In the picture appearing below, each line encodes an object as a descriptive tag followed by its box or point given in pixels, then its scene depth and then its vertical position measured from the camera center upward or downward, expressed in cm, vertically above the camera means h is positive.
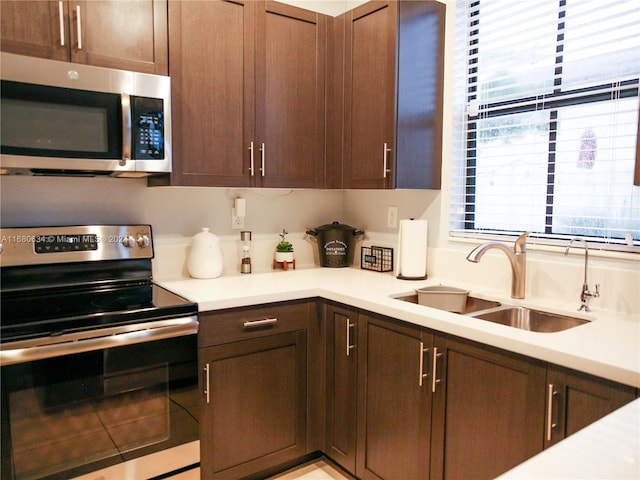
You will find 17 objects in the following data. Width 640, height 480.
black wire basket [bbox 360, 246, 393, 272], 272 -33
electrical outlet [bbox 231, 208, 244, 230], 267 -12
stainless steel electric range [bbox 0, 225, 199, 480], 161 -57
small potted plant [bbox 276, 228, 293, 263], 278 -30
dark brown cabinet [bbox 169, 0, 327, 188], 218 +50
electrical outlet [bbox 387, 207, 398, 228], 277 -10
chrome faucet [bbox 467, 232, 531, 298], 205 -25
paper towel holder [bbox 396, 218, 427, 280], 246 -30
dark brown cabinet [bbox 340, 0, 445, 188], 233 +52
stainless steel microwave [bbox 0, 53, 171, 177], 176 +30
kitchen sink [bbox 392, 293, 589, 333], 186 -46
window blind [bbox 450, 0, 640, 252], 188 +34
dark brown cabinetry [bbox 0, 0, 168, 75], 179 +64
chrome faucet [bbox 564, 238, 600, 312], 185 -35
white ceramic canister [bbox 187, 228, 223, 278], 244 -28
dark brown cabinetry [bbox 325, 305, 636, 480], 142 -70
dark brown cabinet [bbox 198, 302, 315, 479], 202 -81
